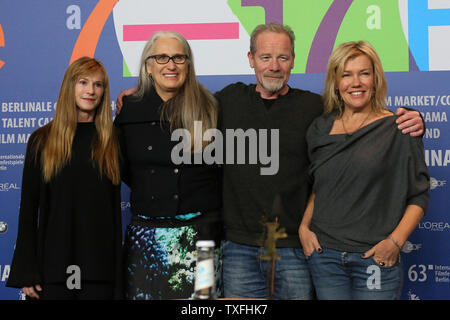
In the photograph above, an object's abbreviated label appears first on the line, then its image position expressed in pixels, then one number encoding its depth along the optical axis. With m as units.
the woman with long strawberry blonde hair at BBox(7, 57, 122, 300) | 2.23
